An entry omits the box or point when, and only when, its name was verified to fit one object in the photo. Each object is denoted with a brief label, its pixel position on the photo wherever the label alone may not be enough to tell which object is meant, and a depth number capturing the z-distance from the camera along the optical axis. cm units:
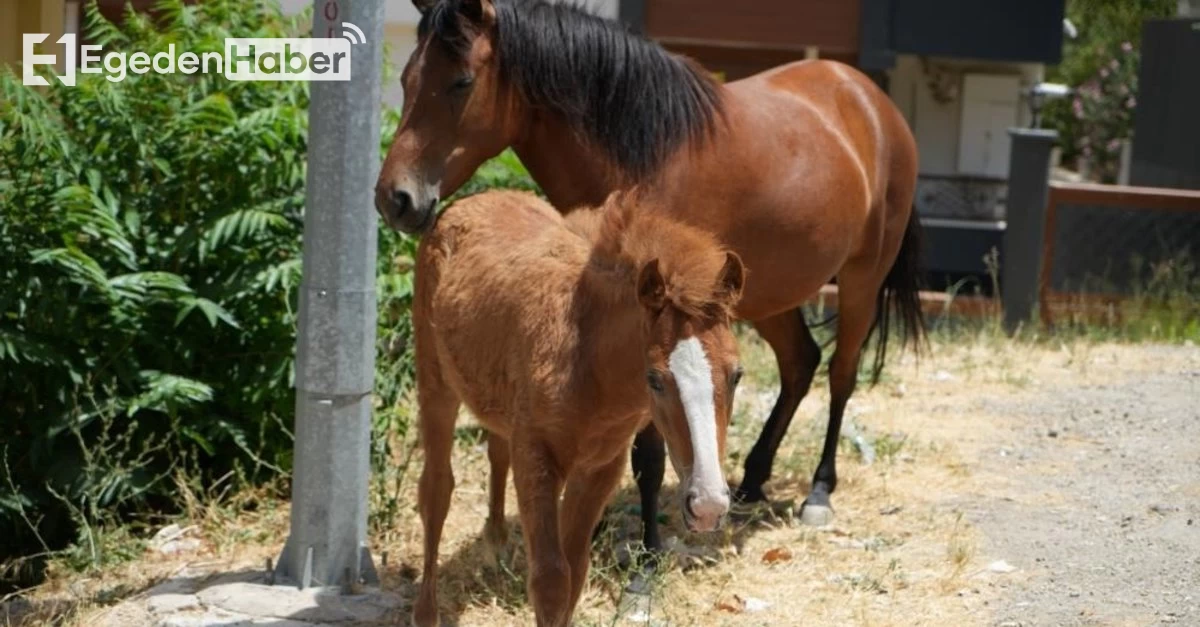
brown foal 412
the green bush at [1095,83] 2039
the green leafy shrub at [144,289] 657
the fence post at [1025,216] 1168
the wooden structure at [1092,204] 1164
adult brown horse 552
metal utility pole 552
